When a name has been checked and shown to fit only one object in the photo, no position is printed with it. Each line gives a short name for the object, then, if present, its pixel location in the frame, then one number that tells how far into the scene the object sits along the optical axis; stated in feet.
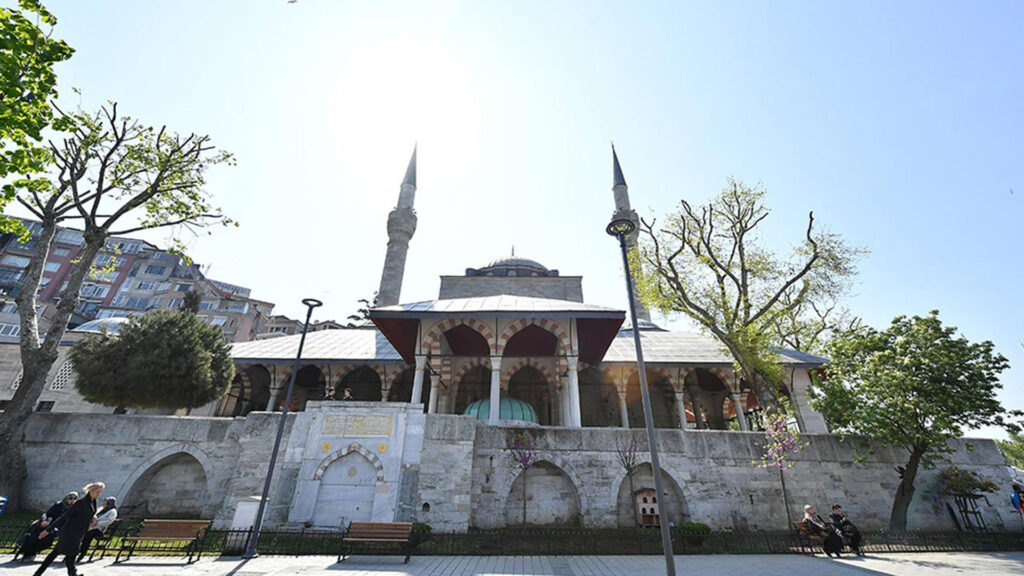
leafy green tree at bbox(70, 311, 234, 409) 42.75
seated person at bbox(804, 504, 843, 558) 27.12
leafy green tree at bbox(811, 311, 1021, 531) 33.50
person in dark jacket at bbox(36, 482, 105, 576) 16.26
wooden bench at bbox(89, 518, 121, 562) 22.91
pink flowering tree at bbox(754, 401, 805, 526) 36.32
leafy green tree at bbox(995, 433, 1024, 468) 129.65
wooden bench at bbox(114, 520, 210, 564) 23.31
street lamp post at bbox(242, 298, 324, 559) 24.08
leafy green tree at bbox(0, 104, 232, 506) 35.12
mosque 32.12
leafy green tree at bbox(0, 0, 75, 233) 17.79
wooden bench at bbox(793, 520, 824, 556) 28.12
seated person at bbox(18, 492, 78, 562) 20.48
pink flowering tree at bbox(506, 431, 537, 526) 34.65
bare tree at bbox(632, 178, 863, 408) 46.11
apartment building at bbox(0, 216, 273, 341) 115.14
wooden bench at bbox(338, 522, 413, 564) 23.90
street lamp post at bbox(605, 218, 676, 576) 15.79
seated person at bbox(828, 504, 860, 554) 27.15
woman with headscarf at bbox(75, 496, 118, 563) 21.58
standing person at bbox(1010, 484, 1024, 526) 33.36
